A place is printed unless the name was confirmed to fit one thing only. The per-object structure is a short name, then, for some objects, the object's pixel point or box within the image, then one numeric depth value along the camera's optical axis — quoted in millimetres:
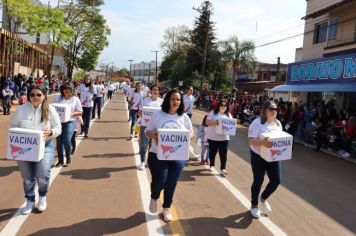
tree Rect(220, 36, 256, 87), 62375
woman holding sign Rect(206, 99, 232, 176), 9727
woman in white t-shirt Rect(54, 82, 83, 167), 9062
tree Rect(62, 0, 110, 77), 54625
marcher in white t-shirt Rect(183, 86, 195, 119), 14670
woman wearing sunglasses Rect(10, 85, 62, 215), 5945
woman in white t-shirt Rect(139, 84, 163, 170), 9945
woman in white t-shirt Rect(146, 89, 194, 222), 6109
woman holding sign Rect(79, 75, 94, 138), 13188
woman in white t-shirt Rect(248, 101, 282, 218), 6633
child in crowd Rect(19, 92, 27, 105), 18916
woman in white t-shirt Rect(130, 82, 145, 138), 14195
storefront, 19500
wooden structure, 30656
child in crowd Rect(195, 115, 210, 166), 10781
